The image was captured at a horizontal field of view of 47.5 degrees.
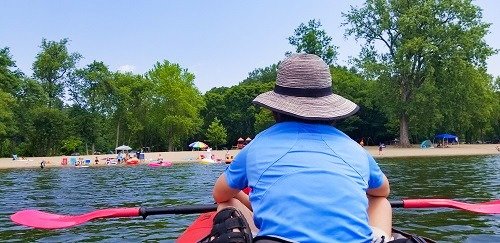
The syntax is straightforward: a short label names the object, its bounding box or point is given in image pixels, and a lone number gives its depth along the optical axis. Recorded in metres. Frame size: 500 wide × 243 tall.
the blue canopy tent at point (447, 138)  66.12
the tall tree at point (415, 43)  48.72
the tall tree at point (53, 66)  61.06
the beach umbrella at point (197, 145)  62.44
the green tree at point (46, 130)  57.91
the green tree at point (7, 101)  49.67
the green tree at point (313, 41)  59.50
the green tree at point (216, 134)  70.62
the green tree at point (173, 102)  65.88
